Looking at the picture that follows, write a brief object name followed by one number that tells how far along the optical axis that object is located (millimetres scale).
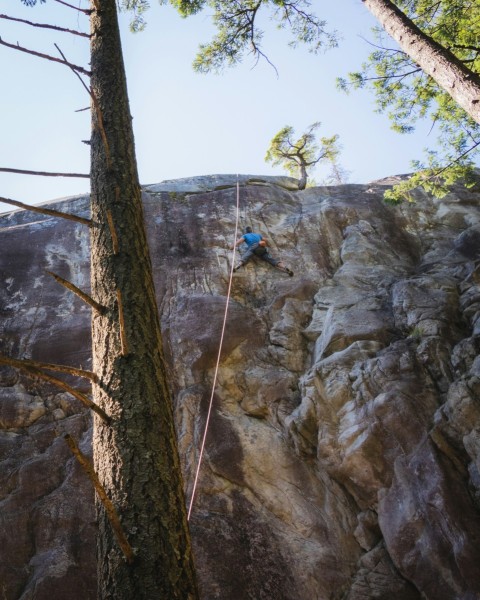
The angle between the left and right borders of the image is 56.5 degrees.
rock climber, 11008
